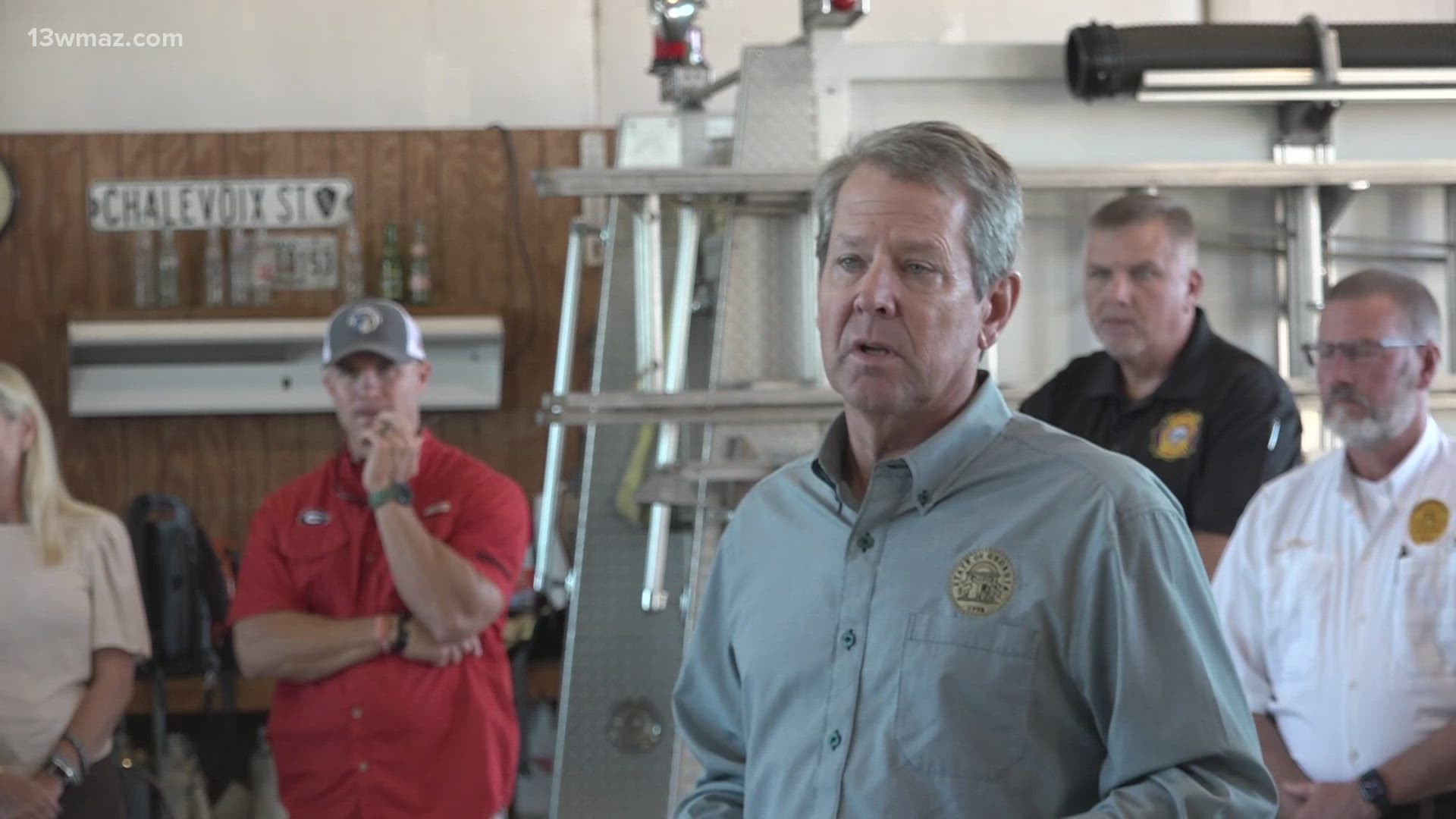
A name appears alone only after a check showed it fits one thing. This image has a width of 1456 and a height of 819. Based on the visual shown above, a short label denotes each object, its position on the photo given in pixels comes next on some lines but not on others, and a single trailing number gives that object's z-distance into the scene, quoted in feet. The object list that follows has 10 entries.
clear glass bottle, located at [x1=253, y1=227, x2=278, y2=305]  25.30
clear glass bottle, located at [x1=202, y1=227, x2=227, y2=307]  25.26
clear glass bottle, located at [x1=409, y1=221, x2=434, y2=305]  25.12
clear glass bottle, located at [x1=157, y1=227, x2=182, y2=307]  25.09
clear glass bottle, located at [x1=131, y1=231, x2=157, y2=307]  25.21
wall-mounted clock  25.21
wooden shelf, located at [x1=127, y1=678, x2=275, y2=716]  23.34
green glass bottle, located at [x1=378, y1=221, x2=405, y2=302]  25.25
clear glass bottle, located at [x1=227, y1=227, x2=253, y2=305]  25.29
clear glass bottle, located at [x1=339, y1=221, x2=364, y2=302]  25.35
